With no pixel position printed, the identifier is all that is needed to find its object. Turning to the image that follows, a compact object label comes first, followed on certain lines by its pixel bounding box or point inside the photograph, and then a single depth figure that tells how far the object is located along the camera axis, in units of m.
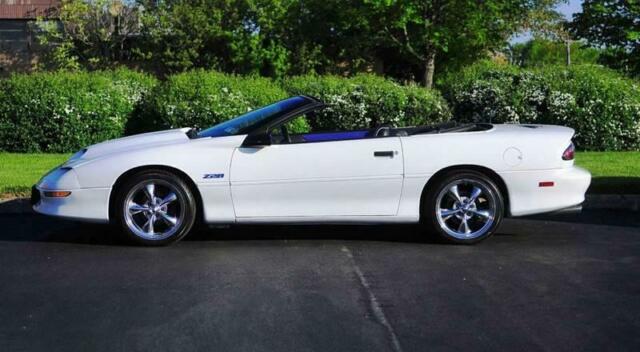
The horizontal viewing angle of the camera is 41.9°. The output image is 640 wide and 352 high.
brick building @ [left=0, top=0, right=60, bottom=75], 30.94
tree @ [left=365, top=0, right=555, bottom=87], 21.97
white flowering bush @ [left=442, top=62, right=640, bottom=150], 14.37
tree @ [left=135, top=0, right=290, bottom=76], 26.81
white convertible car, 6.97
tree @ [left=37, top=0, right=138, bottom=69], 27.94
